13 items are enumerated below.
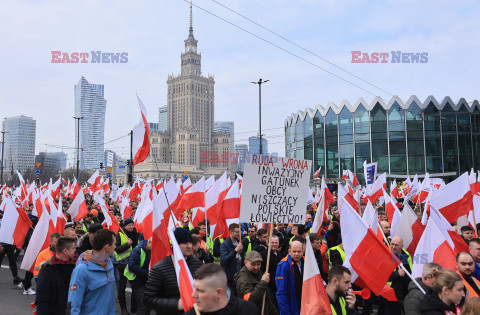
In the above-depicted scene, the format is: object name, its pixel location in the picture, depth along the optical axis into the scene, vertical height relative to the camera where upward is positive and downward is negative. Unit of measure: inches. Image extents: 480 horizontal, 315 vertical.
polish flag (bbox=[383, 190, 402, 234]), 425.4 -23.2
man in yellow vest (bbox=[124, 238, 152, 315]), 273.6 -50.1
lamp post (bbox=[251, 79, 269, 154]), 1233.4 +220.6
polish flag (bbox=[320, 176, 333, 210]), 496.7 -16.4
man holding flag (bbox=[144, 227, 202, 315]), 166.7 -37.9
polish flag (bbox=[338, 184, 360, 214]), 381.0 -13.6
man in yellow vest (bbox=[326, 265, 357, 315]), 175.2 -41.9
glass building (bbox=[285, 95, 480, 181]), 1934.1 +192.8
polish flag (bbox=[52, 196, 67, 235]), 326.1 -27.5
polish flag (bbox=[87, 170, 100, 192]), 897.1 +5.4
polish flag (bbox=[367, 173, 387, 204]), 660.6 -9.3
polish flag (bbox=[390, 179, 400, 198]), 745.8 -11.0
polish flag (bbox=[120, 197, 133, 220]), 523.5 -28.6
